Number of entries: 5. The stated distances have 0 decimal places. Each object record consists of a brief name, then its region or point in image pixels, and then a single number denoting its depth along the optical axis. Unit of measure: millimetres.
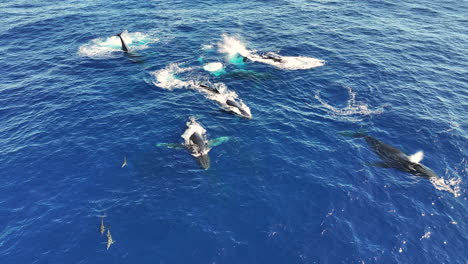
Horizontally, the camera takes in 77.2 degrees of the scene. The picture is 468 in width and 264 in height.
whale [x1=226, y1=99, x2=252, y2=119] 45344
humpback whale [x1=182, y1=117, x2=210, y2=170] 37781
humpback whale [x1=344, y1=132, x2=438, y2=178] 35781
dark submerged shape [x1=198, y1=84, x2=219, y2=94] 50325
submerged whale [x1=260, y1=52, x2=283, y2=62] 58656
